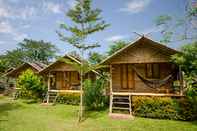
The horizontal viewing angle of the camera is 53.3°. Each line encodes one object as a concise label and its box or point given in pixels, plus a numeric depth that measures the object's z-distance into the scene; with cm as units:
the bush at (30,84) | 1916
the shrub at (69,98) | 1800
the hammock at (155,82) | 1232
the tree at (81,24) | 1212
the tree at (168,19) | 1096
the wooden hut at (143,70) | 1263
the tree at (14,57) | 5703
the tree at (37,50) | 6178
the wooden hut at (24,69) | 2412
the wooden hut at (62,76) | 1936
